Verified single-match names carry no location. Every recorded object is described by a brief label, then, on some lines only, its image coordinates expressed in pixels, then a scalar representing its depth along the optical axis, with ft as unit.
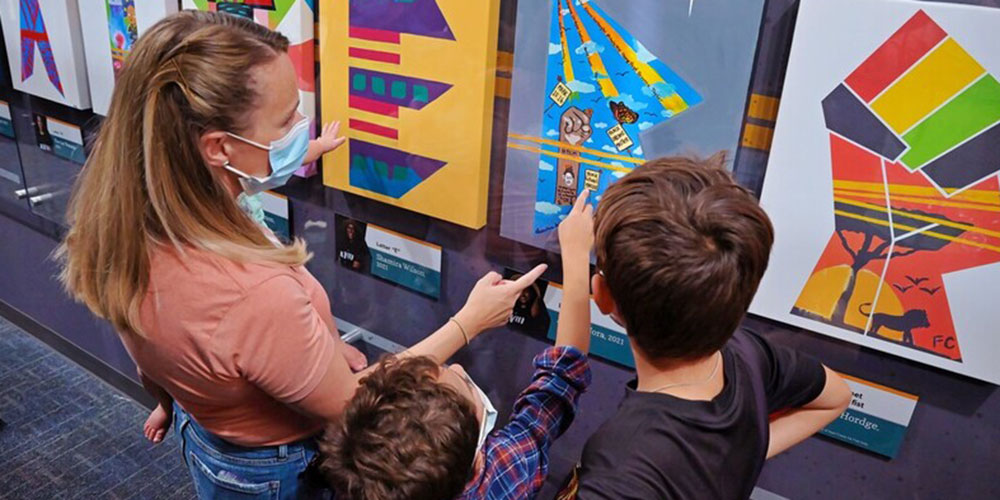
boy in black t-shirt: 2.45
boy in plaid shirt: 2.69
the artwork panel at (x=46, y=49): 6.64
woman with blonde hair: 3.03
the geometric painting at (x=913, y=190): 2.96
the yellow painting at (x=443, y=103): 4.16
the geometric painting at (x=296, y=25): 4.87
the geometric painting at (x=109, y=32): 5.81
